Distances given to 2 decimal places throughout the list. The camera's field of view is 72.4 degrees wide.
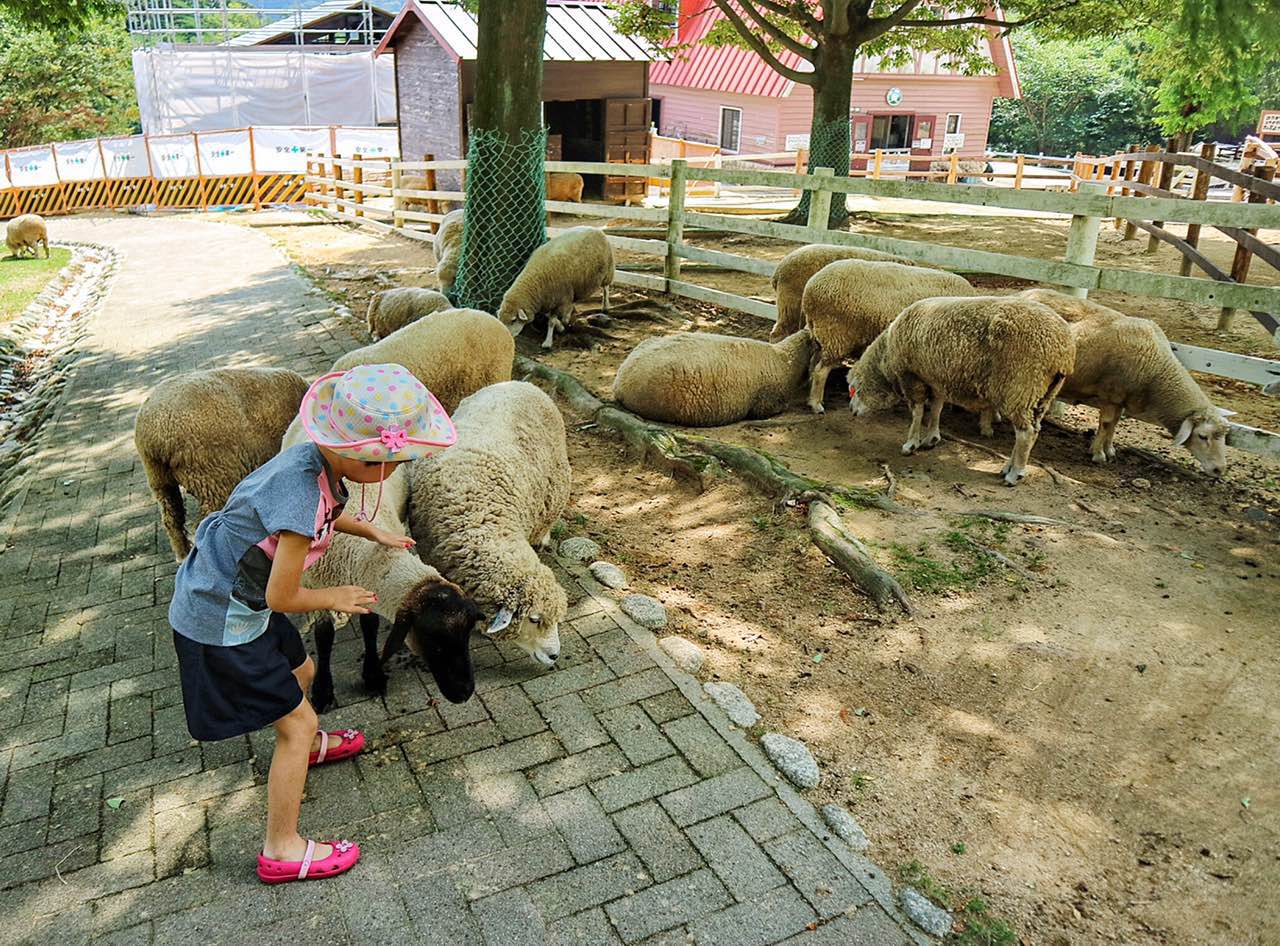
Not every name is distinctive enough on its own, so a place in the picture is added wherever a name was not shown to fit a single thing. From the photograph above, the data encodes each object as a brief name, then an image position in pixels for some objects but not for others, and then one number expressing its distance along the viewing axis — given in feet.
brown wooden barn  60.44
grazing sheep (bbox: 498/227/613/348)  29.32
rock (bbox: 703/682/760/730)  11.20
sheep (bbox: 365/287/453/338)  26.66
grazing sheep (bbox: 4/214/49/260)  54.54
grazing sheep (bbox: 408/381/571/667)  12.26
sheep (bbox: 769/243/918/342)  25.46
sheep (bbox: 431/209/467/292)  34.78
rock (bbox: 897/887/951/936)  8.36
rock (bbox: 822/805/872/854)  9.34
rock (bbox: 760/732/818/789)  10.19
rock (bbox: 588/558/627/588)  14.66
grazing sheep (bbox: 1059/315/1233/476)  18.15
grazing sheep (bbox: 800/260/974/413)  22.53
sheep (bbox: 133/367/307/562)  14.53
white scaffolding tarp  95.45
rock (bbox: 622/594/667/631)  13.37
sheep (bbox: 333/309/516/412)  19.15
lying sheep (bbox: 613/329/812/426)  22.15
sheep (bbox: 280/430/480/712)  10.88
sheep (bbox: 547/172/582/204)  62.13
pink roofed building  100.94
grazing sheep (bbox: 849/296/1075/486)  17.69
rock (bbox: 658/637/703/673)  12.31
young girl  8.39
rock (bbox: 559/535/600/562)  15.60
